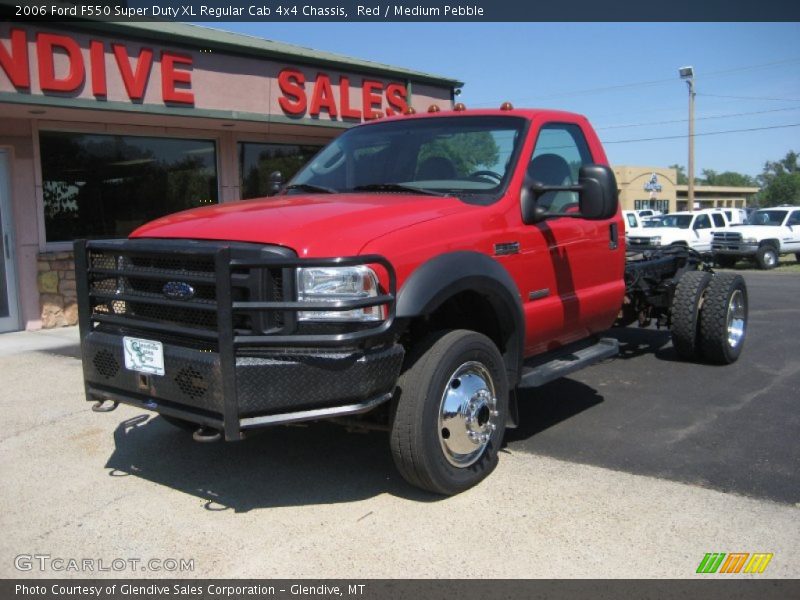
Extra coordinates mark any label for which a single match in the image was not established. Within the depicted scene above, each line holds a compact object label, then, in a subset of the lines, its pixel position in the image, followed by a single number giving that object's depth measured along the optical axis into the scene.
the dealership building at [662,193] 54.00
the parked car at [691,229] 21.95
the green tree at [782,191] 65.44
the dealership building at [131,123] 9.32
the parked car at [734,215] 27.27
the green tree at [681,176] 113.32
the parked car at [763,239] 20.95
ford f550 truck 3.49
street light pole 34.41
